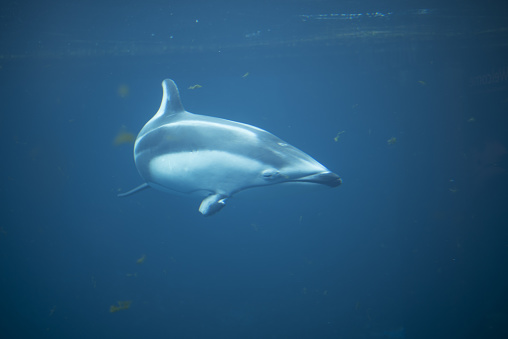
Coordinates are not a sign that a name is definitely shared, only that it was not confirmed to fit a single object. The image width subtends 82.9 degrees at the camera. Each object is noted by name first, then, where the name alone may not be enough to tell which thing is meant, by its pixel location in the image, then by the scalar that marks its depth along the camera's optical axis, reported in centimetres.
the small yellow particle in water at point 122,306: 911
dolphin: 412
